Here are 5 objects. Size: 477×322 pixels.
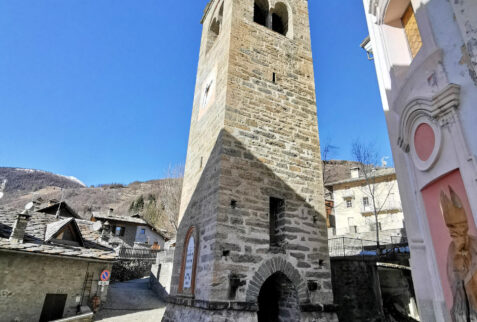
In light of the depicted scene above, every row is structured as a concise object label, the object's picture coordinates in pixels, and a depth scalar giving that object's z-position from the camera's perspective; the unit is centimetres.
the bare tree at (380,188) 2162
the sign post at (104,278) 1122
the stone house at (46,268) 870
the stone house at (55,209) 2101
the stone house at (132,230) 2598
